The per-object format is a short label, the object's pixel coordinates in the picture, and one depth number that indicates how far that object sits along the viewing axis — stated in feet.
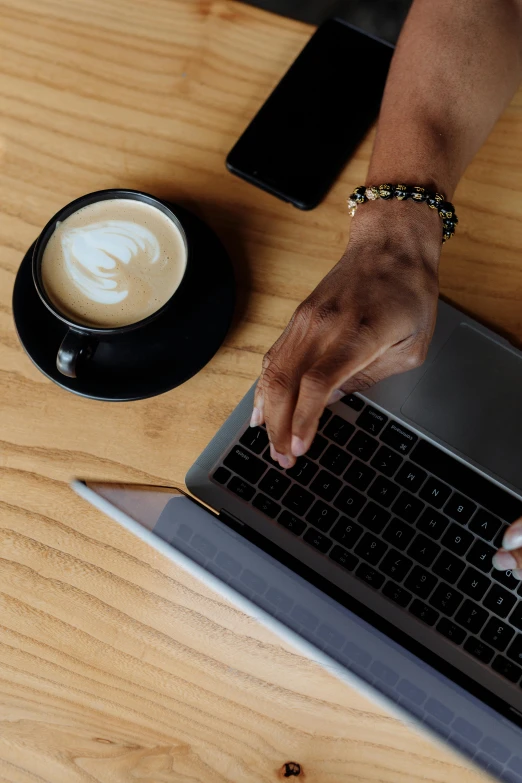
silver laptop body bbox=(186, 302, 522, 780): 1.62
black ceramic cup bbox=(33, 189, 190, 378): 1.61
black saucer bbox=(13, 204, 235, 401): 1.76
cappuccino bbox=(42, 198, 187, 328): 1.70
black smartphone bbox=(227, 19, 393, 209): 1.95
